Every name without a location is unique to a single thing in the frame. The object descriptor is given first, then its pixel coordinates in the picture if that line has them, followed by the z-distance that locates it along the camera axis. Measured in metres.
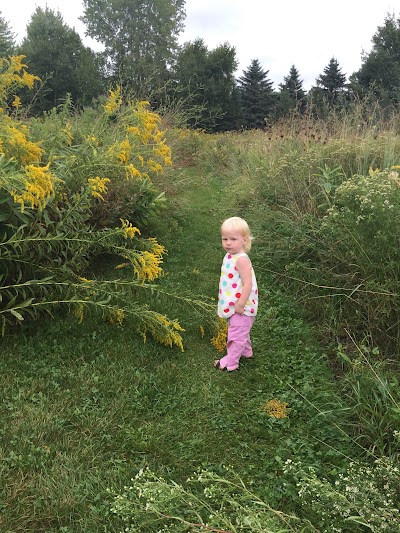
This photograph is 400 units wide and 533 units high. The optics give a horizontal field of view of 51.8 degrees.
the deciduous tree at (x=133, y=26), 32.06
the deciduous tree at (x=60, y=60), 25.09
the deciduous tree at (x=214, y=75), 26.22
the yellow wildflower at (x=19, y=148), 3.12
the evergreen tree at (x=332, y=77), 32.00
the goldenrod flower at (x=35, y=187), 2.66
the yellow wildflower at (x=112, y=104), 4.34
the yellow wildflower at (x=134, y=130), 4.31
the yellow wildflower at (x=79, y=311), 3.03
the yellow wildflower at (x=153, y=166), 4.91
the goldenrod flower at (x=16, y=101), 4.44
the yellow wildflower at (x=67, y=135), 4.18
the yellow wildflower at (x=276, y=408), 2.64
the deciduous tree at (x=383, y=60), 28.14
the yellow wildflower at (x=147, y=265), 3.22
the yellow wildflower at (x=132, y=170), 3.69
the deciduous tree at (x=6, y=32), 26.15
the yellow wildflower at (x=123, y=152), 3.79
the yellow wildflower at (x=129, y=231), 3.39
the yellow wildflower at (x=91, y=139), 3.95
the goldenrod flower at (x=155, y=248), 3.69
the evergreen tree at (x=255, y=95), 31.08
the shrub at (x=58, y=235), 2.92
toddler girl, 3.09
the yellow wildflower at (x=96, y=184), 3.36
